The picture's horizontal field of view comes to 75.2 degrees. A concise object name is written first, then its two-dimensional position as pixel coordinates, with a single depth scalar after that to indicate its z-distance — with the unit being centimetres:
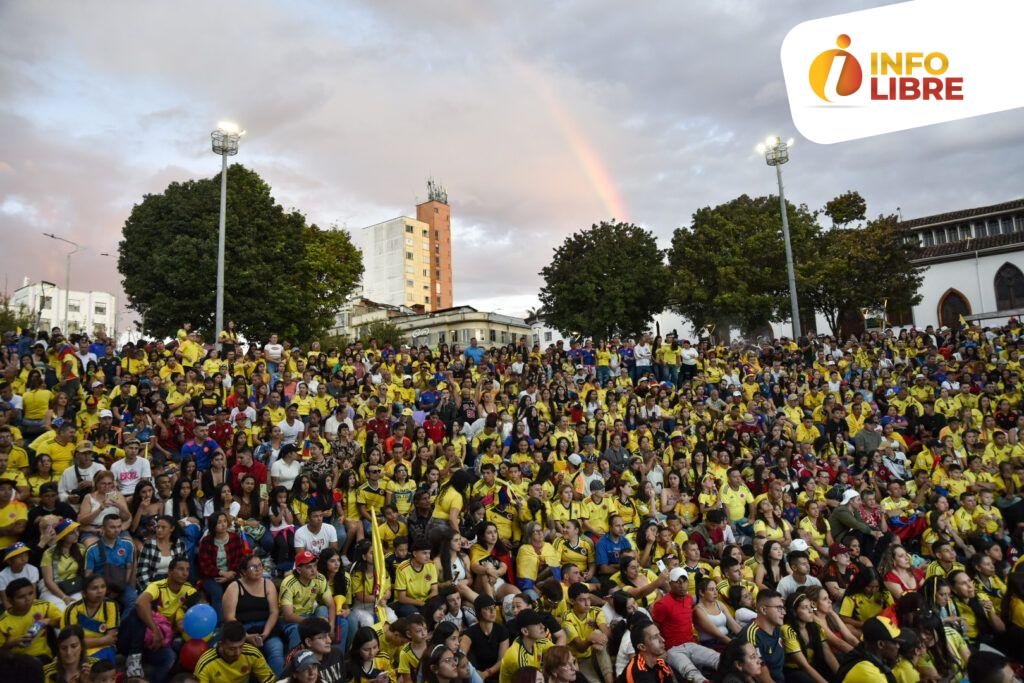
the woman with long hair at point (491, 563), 859
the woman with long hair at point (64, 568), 725
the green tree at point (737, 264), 3347
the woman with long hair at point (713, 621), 801
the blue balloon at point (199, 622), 688
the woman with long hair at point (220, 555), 783
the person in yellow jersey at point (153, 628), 680
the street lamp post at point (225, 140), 2244
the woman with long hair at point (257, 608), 720
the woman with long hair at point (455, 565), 839
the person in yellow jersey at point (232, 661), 617
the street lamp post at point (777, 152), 2773
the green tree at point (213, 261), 2858
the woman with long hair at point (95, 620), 667
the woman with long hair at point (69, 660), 582
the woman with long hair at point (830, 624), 759
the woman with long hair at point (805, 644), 733
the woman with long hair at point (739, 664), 645
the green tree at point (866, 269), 3506
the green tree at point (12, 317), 3647
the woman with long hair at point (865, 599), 831
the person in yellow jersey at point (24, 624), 641
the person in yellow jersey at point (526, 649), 680
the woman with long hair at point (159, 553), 781
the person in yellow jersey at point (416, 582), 830
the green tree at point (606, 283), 3384
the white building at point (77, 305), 8000
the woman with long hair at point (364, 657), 624
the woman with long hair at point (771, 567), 911
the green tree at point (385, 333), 5209
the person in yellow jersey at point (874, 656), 630
